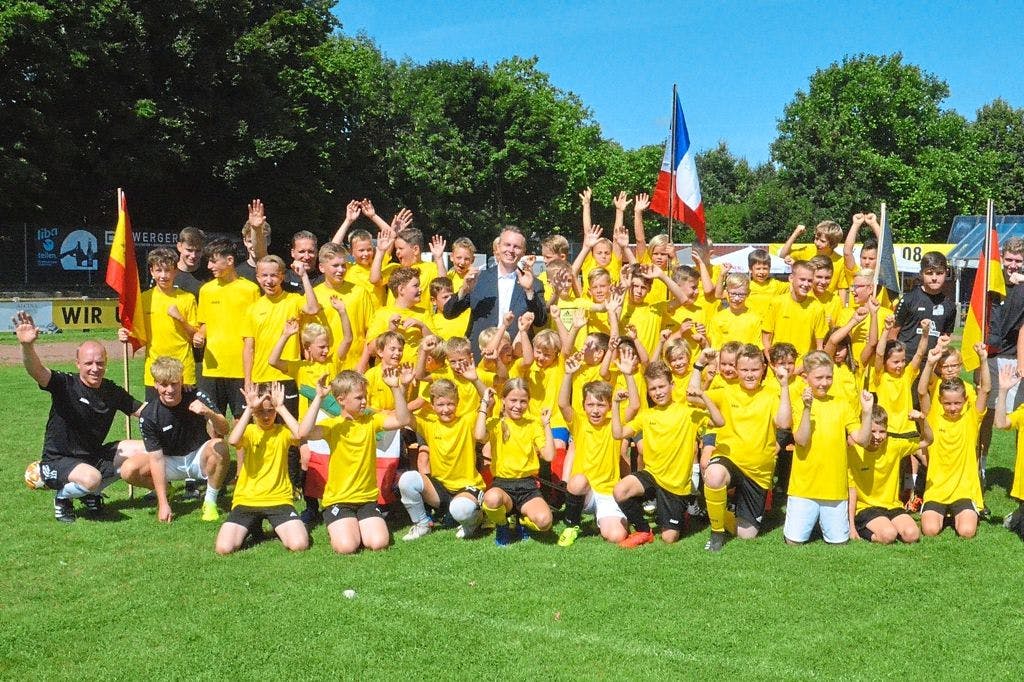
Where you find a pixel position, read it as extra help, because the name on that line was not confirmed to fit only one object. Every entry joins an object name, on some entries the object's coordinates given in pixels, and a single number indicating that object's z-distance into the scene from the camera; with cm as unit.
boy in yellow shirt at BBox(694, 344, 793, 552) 728
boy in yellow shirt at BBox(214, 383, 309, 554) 700
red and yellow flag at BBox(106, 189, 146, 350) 841
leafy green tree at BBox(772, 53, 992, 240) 5556
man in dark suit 826
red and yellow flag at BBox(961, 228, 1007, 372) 852
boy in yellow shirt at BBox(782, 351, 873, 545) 703
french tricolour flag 1084
